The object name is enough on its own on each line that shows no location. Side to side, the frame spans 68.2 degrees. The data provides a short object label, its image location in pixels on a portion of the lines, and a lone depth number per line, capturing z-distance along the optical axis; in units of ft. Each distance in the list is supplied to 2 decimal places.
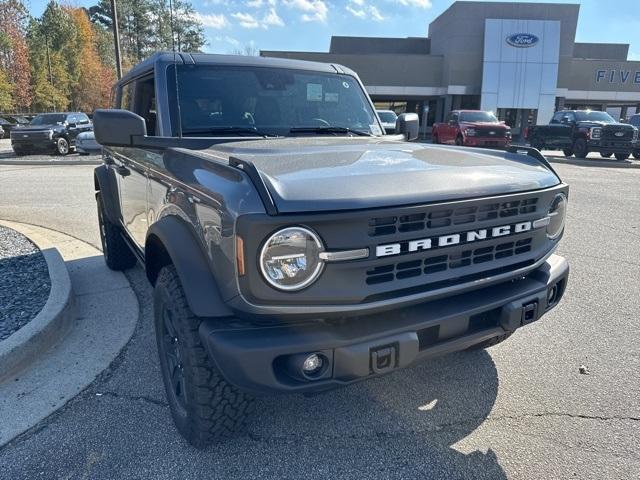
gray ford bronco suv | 6.00
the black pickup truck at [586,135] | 60.39
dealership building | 120.57
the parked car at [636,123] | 64.08
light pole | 57.93
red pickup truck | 61.57
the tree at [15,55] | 154.61
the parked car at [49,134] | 58.70
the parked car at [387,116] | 54.39
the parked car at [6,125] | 112.53
